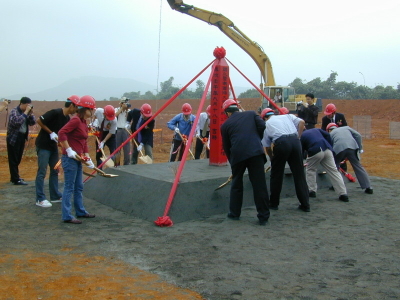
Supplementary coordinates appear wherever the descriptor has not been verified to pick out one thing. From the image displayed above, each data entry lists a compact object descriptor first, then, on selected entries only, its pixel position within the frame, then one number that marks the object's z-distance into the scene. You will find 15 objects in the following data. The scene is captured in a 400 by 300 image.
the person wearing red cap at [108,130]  8.30
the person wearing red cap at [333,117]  9.10
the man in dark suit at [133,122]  9.12
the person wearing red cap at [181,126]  9.34
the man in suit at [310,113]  9.58
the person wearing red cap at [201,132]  9.66
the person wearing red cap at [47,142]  6.20
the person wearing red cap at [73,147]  5.37
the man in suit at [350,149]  7.52
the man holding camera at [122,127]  9.02
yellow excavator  19.17
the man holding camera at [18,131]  7.93
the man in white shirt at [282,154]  6.11
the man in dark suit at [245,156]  5.51
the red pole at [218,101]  7.51
